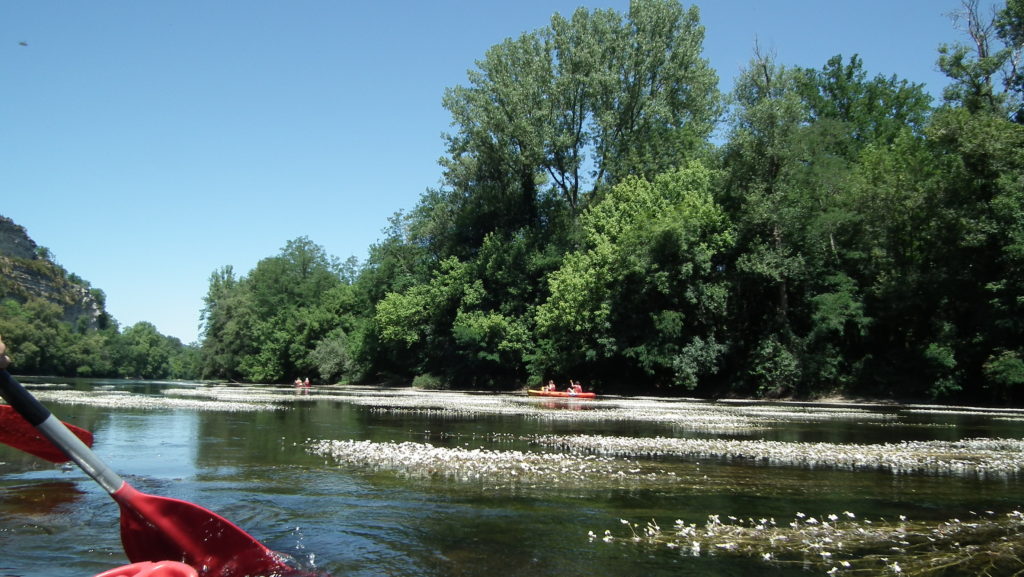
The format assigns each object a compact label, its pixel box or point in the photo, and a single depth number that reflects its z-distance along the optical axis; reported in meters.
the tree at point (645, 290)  48.75
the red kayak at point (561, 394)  46.94
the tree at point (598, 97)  57.12
